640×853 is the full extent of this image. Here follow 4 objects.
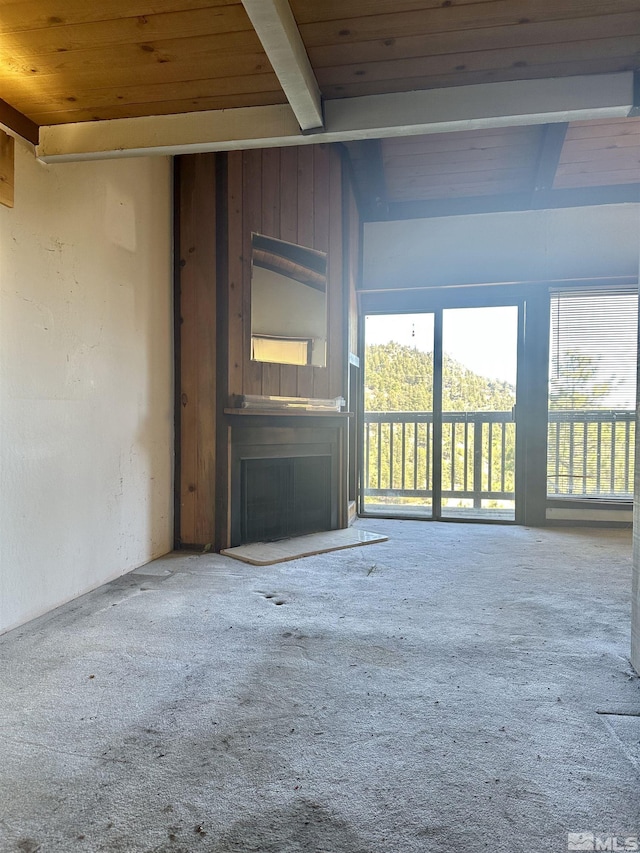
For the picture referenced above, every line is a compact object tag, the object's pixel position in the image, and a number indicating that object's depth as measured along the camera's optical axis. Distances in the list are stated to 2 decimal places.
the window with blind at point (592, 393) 4.08
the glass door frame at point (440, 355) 4.21
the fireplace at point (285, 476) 3.30
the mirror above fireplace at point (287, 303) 3.44
